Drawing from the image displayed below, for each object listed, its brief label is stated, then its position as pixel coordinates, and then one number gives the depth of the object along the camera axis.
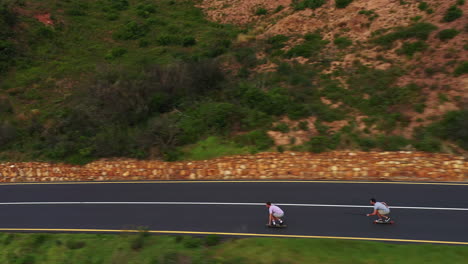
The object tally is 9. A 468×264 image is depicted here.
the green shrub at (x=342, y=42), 22.00
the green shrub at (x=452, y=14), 20.20
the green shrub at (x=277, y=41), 23.94
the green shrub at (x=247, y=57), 22.75
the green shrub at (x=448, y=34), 19.31
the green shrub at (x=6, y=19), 28.58
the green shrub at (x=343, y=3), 25.22
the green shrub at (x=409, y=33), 20.16
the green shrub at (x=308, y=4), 26.42
